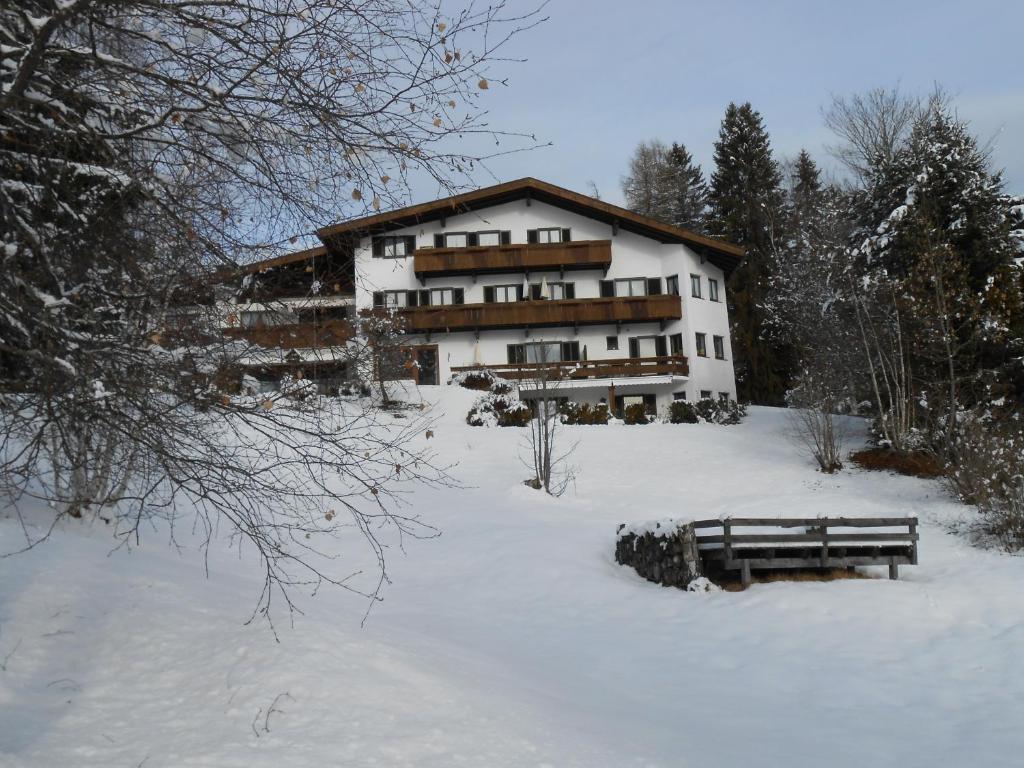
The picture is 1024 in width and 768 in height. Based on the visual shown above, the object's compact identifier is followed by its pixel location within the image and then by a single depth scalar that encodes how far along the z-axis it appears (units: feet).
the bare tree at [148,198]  15.21
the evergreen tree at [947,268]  75.15
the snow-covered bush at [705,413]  107.14
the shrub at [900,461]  74.81
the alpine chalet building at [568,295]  121.60
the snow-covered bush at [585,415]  103.50
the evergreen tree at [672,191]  186.91
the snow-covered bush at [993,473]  49.26
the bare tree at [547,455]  72.84
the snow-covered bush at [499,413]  99.76
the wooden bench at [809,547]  42.39
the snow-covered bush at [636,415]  105.50
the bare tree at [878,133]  122.62
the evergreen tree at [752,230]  156.97
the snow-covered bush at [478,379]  112.98
